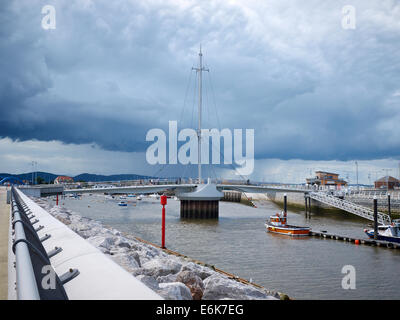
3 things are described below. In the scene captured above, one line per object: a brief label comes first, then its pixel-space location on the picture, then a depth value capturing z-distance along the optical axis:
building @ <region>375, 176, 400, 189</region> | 85.55
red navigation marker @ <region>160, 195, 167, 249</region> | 22.05
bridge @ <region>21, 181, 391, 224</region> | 43.97
